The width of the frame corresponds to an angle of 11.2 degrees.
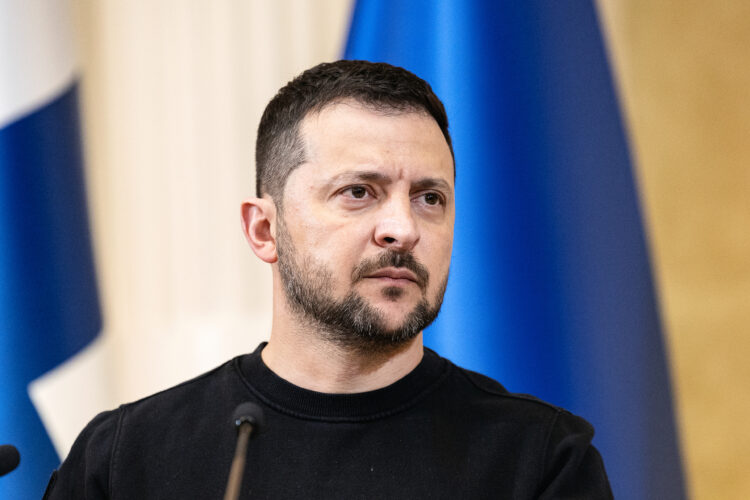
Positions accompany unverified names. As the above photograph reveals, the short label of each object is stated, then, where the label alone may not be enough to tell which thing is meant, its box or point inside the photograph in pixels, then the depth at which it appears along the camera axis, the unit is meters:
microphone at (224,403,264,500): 2.74
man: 2.89
